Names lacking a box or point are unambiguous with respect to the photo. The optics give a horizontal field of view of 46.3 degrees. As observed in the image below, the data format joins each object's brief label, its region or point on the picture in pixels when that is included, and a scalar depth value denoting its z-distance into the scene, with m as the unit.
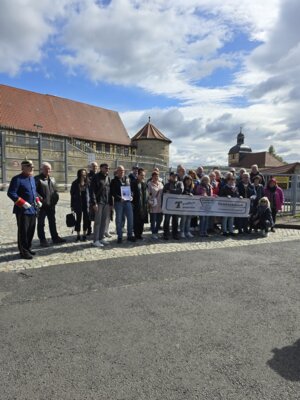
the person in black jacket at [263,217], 10.68
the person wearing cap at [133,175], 9.55
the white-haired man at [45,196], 8.09
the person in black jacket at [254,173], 11.91
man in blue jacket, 7.07
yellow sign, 14.69
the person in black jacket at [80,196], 8.61
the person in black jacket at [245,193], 11.02
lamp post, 19.36
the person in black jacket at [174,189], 9.75
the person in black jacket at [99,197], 8.49
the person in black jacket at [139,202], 9.26
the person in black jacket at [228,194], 10.67
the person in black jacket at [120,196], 8.85
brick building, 19.70
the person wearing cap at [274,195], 11.66
